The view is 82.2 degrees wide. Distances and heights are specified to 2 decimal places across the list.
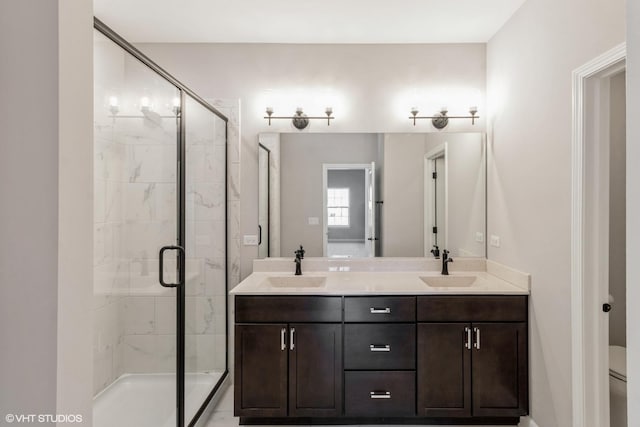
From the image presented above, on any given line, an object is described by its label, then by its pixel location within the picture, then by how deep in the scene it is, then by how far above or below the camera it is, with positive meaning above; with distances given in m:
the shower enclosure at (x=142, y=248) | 2.13 -0.22
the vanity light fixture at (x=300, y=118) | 2.95 +0.77
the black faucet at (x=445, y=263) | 2.84 -0.39
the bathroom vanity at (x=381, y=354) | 2.32 -0.89
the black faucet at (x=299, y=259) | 2.84 -0.37
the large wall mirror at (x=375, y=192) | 2.94 +0.17
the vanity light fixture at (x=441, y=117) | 2.94 +0.77
